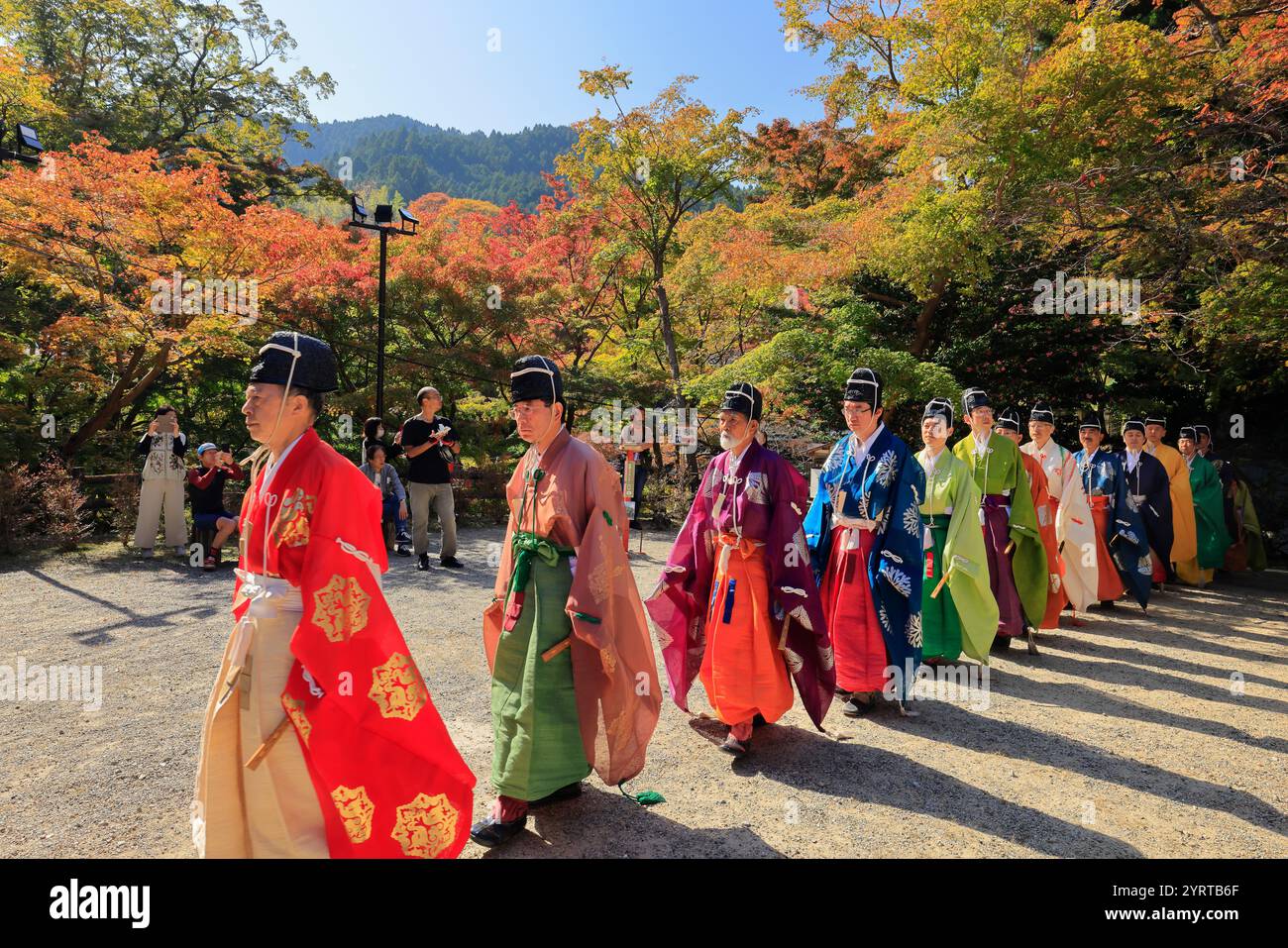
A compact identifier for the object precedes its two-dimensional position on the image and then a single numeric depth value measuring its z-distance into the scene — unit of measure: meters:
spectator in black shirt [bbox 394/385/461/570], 9.16
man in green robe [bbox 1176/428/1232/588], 10.67
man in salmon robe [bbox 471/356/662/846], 3.23
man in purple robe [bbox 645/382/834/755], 4.29
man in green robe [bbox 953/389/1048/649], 6.62
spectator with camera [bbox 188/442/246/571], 9.37
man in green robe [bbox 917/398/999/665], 5.68
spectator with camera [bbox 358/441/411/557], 10.13
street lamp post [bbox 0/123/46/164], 8.19
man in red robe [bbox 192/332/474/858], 2.40
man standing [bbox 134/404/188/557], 9.77
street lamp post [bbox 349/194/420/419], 11.76
